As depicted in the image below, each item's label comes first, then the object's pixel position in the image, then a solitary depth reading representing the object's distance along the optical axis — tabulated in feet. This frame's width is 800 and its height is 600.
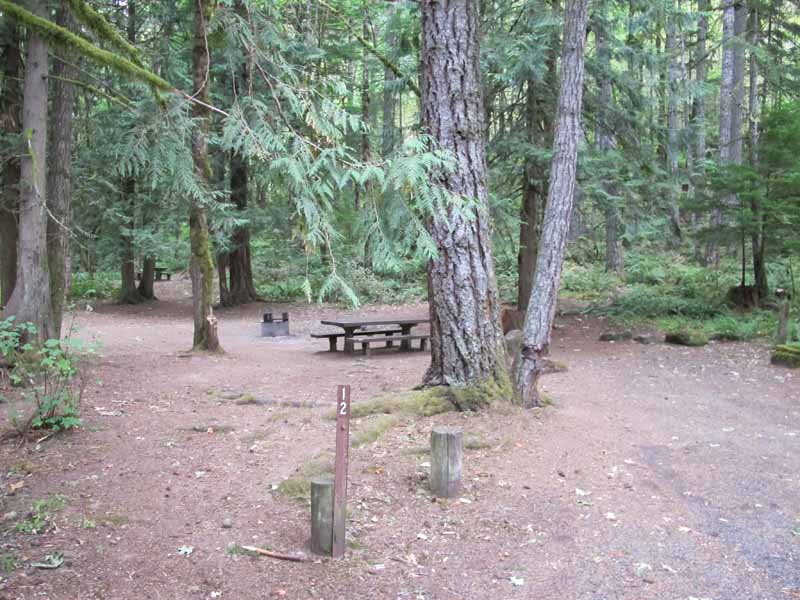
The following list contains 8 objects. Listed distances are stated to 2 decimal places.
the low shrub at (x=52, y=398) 17.60
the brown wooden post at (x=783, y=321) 34.81
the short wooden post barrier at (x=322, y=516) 12.80
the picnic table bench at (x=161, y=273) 87.89
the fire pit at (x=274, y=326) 48.44
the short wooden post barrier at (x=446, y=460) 15.57
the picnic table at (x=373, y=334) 39.37
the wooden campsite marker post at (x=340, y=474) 12.80
